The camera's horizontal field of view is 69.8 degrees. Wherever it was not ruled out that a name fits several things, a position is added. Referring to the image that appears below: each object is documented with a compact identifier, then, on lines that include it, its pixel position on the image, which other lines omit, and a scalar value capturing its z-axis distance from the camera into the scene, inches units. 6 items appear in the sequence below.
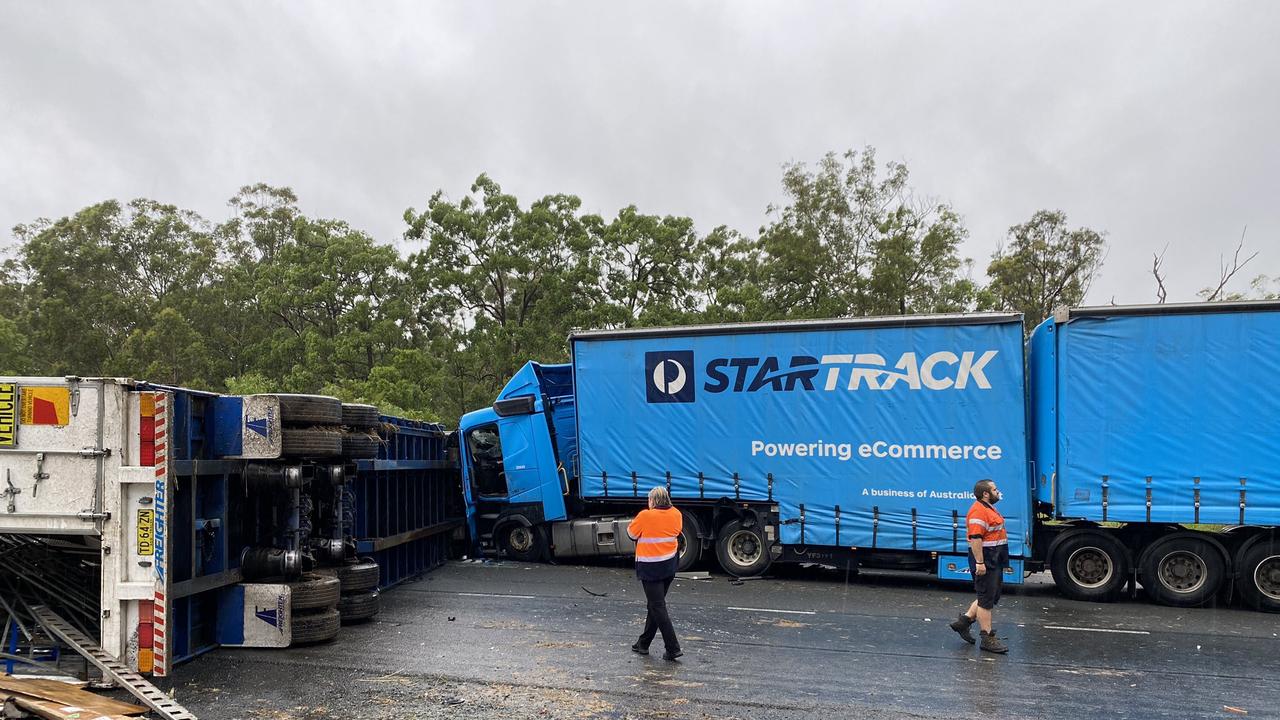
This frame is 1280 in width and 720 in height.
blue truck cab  551.5
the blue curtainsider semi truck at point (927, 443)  407.8
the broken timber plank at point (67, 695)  240.3
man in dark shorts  325.7
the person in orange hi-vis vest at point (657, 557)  312.3
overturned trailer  279.4
